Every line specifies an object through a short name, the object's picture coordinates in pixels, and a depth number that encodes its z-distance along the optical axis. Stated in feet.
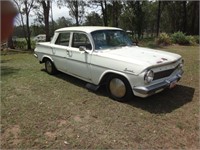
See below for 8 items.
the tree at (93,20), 78.77
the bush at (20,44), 47.31
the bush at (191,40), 42.61
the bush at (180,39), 42.56
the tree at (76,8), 64.52
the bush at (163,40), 42.13
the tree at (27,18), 43.55
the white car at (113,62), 10.55
